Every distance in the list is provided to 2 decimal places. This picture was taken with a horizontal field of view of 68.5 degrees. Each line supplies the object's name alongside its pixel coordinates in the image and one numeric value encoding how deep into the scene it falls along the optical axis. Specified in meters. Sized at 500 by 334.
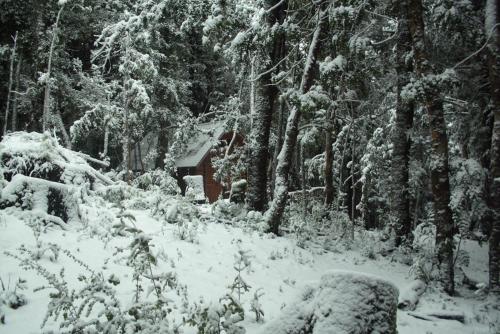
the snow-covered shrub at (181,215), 7.69
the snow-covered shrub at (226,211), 10.45
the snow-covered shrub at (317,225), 10.06
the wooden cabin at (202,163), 27.72
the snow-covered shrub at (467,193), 7.36
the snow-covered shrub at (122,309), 3.34
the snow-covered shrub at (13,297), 3.94
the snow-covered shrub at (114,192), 8.90
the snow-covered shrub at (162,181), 14.69
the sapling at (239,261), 4.62
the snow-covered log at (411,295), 6.84
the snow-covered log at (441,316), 6.39
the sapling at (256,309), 4.82
